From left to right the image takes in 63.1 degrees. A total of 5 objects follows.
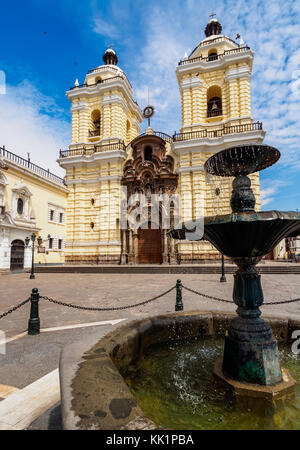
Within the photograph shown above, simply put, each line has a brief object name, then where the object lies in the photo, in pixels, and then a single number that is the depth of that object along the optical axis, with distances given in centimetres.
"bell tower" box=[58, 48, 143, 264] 2133
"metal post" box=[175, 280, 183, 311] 562
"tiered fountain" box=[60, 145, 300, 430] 158
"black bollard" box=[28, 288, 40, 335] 441
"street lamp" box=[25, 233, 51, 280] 1503
